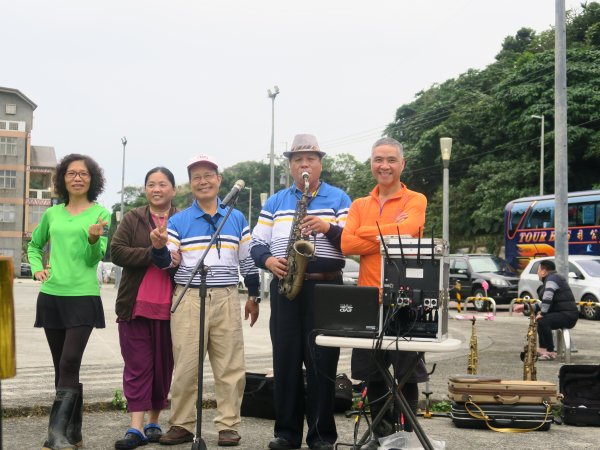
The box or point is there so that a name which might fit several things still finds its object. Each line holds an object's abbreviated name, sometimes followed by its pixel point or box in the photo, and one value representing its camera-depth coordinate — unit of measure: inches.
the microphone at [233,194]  215.8
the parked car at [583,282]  861.2
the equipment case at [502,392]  271.7
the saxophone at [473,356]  321.7
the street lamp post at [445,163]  647.8
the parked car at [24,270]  3250.2
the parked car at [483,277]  1080.8
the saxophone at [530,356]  344.2
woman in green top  225.1
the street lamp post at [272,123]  1608.9
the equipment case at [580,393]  282.2
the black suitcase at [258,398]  279.1
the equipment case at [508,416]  269.3
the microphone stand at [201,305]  212.7
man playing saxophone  227.8
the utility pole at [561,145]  534.9
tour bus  1140.5
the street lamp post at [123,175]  2201.6
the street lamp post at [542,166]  1540.4
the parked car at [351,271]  948.3
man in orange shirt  208.1
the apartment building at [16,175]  3329.2
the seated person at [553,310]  475.8
